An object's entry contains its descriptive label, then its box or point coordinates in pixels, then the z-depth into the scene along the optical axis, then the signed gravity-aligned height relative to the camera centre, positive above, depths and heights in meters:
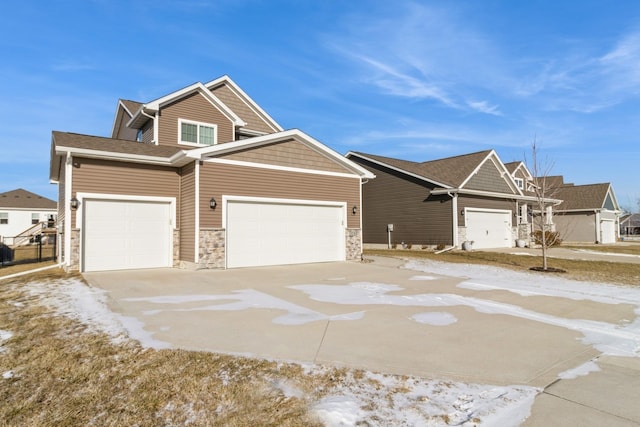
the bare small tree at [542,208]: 12.90 +0.98
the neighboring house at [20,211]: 36.19 +1.85
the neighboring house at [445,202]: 20.69 +1.46
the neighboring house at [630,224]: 62.33 -0.08
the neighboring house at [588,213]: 32.24 +1.05
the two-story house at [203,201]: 11.58 +0.94
